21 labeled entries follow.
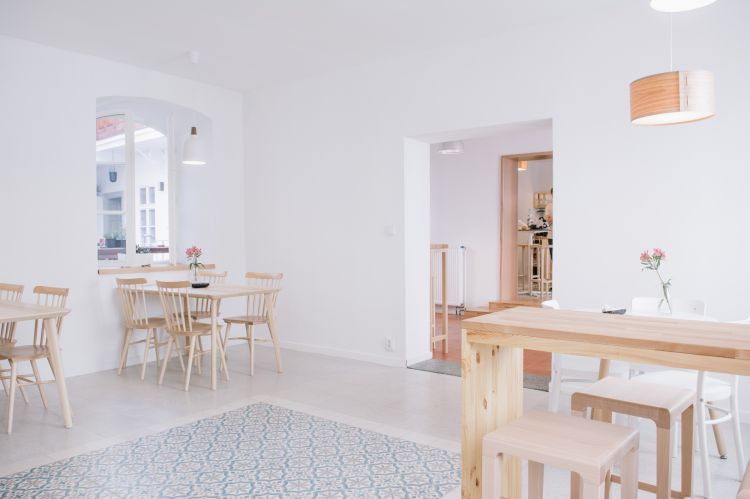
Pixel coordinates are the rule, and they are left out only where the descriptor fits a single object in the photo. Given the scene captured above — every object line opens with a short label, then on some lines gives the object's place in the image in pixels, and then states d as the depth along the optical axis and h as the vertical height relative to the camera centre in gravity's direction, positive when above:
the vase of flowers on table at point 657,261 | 3.17 -0.13
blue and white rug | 2.68 -1.17
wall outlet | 5.31 -0.96
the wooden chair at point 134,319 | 4.88 -0.68
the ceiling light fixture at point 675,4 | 2.52 +1.06
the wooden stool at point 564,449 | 1.46 -0.57
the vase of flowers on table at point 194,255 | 5.12 -0.11
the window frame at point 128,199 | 5.66 +0.45
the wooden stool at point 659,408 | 1.82 -0.56
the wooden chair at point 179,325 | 4.49 -0.70
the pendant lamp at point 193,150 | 5.34 +0.89
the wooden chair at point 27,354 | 3.50 -0.70
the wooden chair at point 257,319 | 4.96 -0.69
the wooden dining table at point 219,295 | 4.50 -0.43
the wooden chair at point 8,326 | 4.03 -0.59
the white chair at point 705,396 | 2.50 -0.72
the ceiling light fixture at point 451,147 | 7.45 +1.24
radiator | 8.36 -0.52
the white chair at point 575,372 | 3.07 -0.90
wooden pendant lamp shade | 2.72 +0.71
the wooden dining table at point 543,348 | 1.46 -0.30
